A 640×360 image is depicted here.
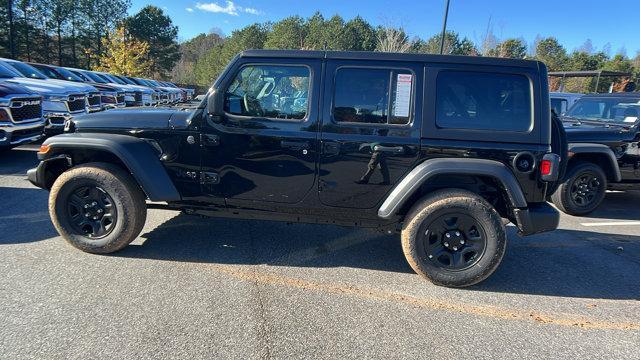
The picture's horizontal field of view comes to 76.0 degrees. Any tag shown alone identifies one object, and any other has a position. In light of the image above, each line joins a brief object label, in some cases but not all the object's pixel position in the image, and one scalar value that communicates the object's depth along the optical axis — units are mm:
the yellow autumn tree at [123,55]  38375
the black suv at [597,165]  5945
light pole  13803
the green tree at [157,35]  46062
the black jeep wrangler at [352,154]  3385
